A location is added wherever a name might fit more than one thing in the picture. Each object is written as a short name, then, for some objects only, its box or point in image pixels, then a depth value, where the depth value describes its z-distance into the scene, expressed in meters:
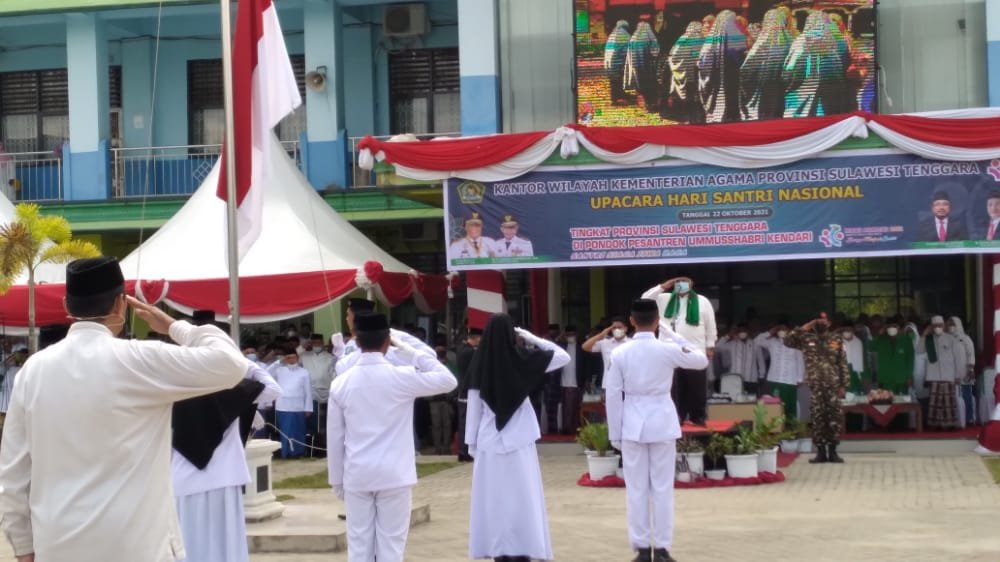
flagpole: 11.02
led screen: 17.92
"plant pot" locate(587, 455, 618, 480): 15.30
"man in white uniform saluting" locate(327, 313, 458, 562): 8.25
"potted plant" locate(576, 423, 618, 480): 15.30
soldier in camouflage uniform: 16.06
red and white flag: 12.91
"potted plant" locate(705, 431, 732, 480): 15.00
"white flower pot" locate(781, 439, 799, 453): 17.91
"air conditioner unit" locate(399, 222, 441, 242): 23.69
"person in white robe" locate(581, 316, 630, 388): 17.20
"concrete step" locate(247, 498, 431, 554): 10.97
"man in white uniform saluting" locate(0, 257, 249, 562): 4.72
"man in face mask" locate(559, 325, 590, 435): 19.84
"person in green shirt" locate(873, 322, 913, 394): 19.25
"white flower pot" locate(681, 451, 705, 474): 14.95
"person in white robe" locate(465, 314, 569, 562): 9.50
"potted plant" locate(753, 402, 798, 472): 15.13
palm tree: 18.86
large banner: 16.91
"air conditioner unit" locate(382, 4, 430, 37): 22.89
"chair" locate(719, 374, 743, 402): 19.20
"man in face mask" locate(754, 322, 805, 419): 19.47
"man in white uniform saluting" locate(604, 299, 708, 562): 9.90
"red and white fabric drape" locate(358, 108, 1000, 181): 16.64
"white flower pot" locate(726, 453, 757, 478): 14.94
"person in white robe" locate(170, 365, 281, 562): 7.76
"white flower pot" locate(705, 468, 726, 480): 14.99
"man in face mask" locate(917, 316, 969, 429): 19.06
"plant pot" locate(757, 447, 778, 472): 15.16
